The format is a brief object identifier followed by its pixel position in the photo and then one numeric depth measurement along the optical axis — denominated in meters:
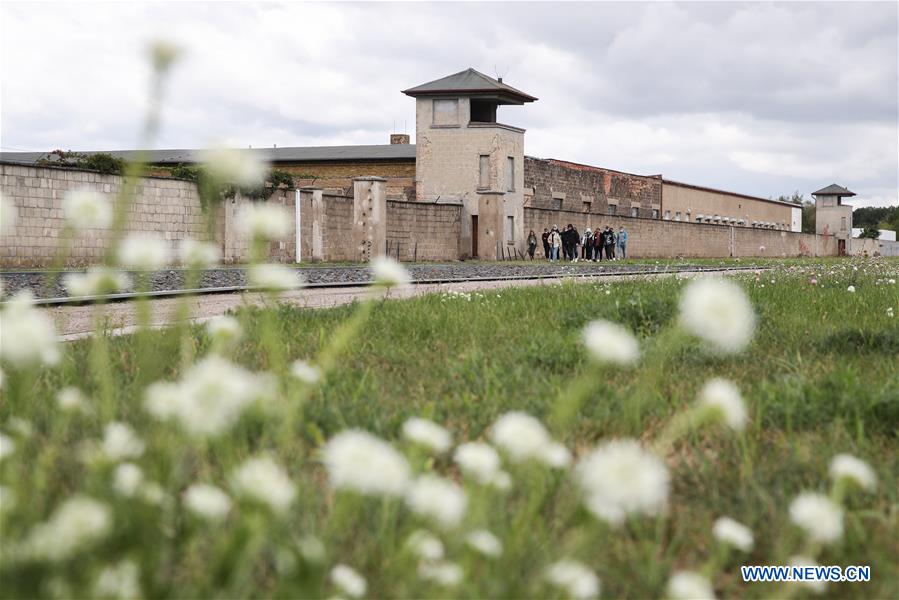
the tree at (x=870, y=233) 83.51
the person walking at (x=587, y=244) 41.12
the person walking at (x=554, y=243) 39.09
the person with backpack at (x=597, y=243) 41.03
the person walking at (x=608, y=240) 42.03
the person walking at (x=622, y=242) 42.88
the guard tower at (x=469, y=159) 37.00
